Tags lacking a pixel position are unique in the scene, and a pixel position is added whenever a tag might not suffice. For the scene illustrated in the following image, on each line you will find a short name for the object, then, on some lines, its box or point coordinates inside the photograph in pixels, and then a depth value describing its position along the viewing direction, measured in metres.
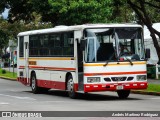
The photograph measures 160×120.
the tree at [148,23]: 30.47
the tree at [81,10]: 34.84
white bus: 22.16
